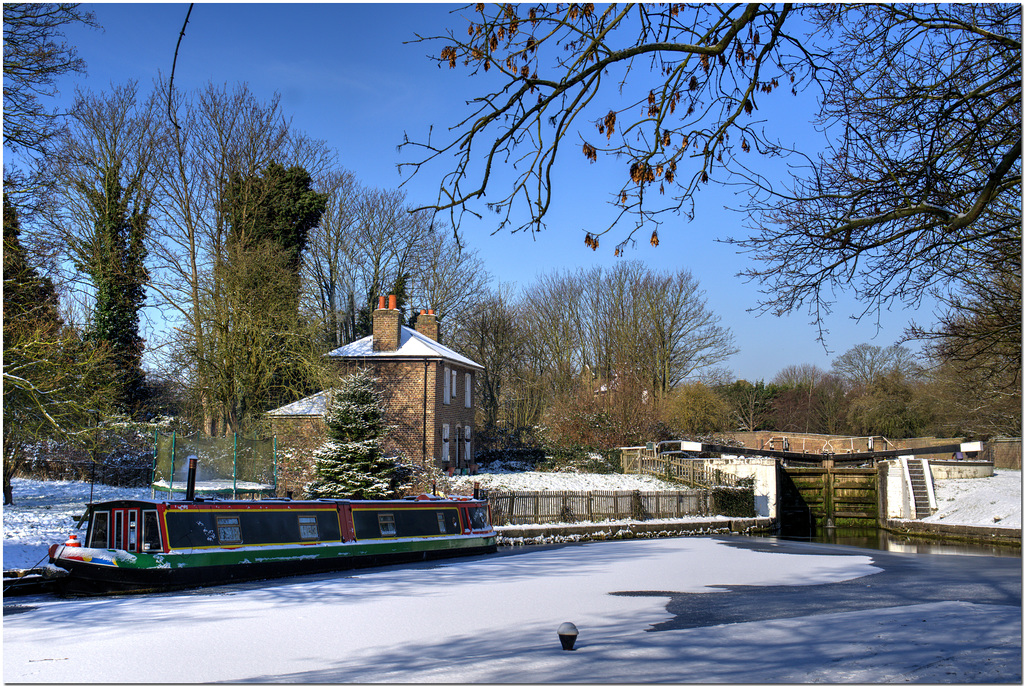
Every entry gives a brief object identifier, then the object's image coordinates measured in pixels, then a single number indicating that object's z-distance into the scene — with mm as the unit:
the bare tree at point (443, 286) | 38281
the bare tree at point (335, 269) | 35812
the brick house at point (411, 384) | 28109
